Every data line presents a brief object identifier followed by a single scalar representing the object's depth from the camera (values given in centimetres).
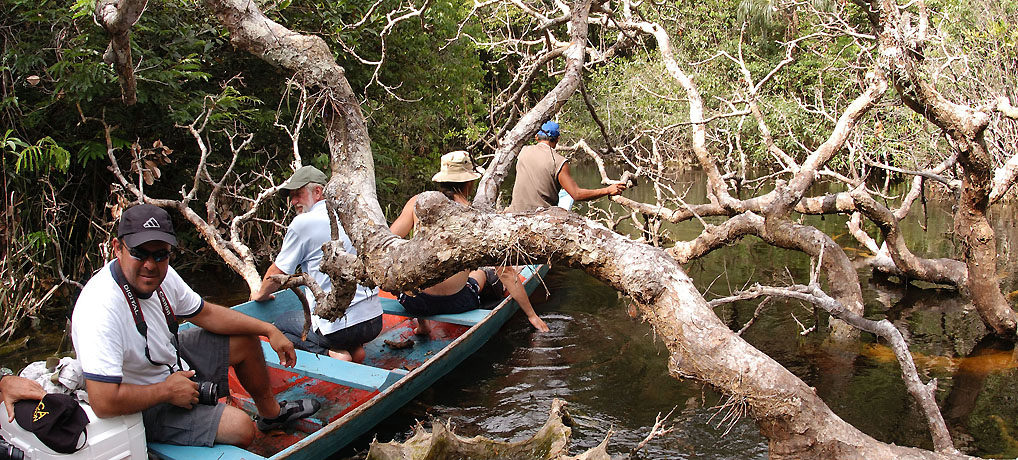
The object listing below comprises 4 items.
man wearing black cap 303
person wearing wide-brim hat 516
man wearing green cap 464
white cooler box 295
